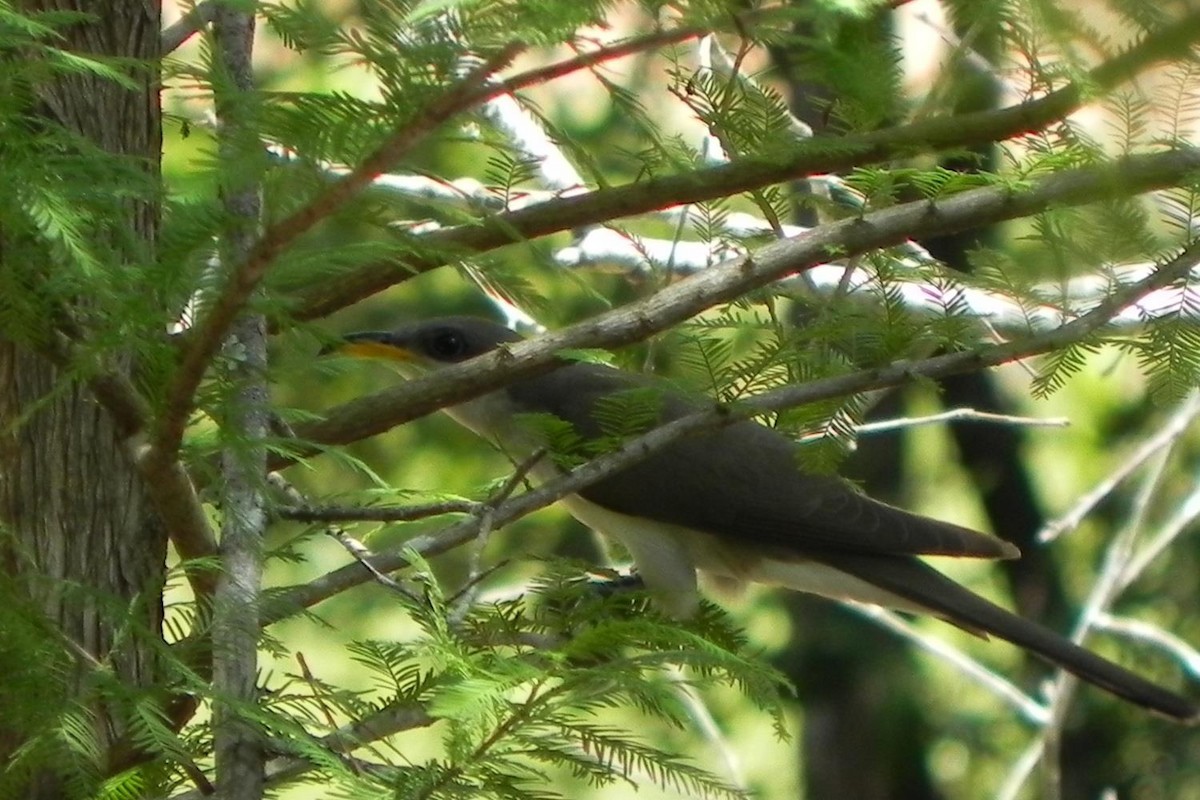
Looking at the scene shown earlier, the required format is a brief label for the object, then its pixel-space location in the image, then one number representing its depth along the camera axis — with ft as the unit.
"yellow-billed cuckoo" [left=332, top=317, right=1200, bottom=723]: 32.50
